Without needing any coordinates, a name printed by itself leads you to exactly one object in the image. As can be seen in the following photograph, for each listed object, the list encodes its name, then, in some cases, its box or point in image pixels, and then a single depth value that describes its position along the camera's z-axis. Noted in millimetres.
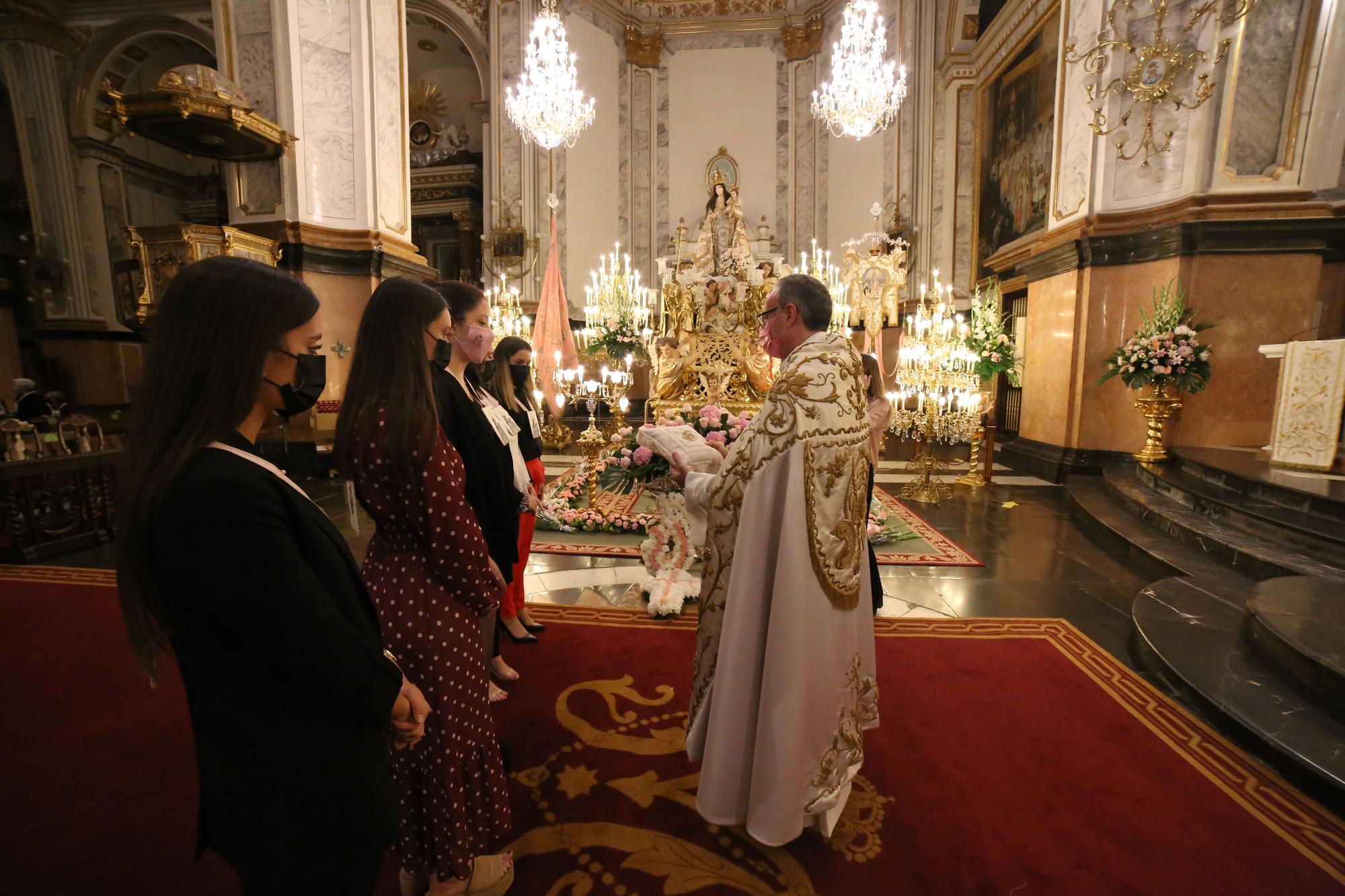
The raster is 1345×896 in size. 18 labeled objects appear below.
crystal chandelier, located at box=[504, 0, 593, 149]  9078
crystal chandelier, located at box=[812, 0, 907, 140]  8266
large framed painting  9570
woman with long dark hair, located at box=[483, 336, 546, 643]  3482
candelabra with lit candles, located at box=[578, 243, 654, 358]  8977
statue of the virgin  8383
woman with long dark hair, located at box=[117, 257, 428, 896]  969
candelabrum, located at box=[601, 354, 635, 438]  7078
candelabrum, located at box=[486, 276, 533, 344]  9891
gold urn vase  6578
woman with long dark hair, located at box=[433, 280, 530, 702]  2348
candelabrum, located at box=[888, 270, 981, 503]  7438
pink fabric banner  8930
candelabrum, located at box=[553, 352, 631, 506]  6801
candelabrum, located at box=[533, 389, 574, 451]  10805
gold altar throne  8258
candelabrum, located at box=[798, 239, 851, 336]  8700
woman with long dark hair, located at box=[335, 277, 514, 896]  1595
